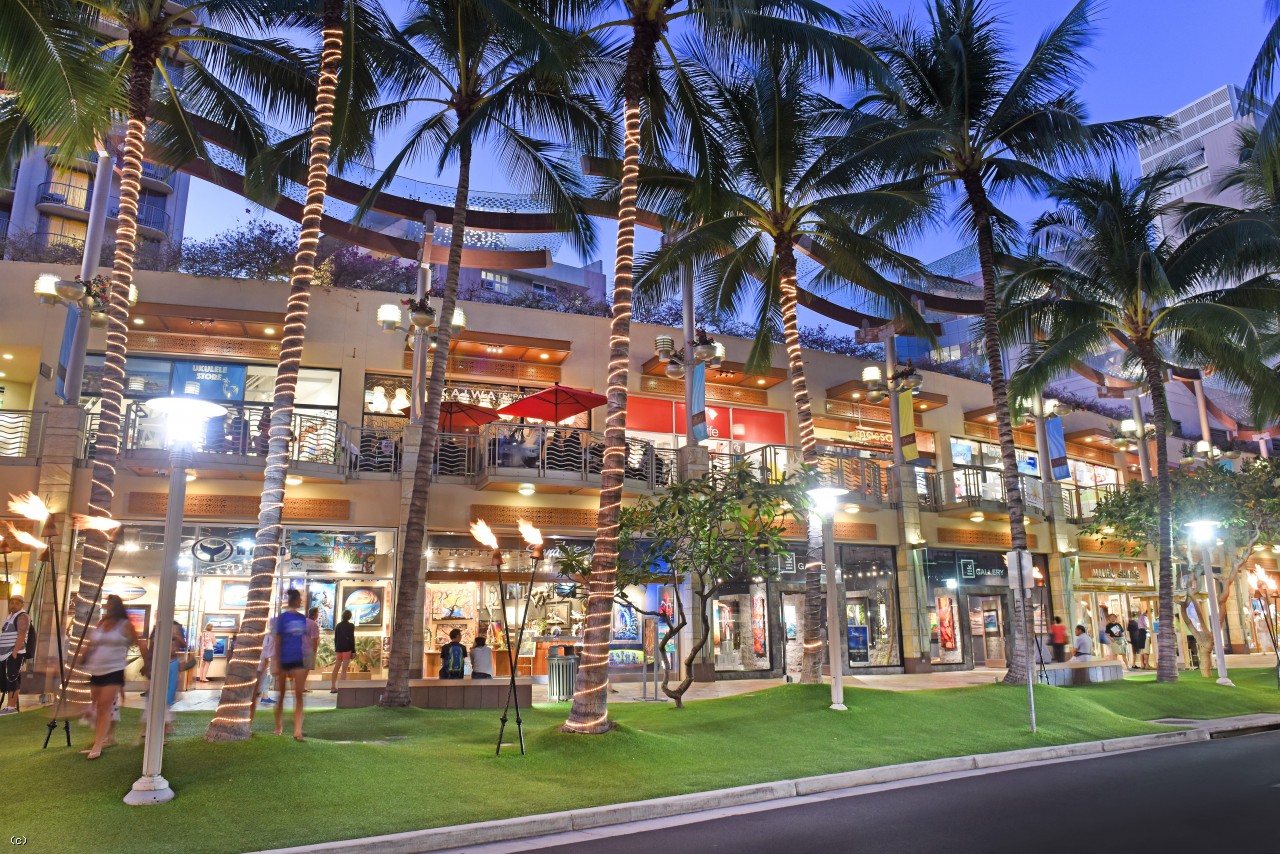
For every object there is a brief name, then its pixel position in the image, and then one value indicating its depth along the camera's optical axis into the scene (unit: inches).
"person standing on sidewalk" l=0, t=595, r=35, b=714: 559.5
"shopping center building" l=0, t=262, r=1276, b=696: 772.6
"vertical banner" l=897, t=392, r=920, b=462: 1087.6
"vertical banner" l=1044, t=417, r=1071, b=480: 1240.8
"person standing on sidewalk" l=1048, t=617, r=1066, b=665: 1029.2
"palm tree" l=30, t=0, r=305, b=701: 463.8
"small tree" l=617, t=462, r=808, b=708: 579.8
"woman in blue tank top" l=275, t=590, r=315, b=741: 418.0
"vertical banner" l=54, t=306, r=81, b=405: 726.9
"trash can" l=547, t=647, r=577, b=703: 700.0
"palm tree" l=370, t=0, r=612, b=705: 598.5
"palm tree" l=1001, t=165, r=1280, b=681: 809.5
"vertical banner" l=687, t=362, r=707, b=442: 895.7
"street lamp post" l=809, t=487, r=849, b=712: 543.5
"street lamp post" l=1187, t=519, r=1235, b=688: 831.1
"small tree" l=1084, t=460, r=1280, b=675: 925.8
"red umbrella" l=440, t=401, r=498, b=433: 850.1
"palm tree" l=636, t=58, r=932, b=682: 673.6
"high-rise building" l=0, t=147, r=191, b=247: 1430.9
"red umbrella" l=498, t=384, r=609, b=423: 805.9
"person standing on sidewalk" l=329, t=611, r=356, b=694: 677.9
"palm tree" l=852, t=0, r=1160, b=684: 714.2
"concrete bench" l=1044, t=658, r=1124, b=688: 797.2
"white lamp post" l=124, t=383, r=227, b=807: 310.8
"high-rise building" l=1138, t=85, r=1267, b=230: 2138.3
